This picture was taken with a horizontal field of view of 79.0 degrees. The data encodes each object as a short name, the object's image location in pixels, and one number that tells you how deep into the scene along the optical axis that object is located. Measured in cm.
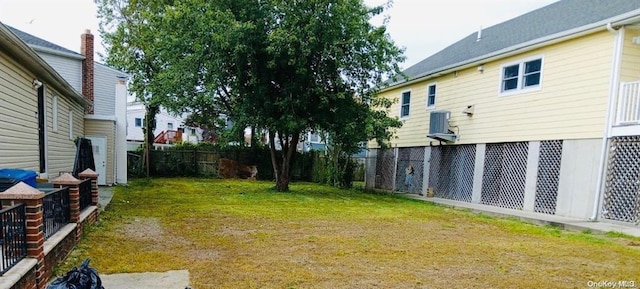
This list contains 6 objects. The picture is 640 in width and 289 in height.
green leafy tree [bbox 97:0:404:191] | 1116
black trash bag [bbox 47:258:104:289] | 291
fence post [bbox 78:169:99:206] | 672
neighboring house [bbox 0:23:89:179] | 649
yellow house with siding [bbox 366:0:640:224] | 841
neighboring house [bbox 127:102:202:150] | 3550
